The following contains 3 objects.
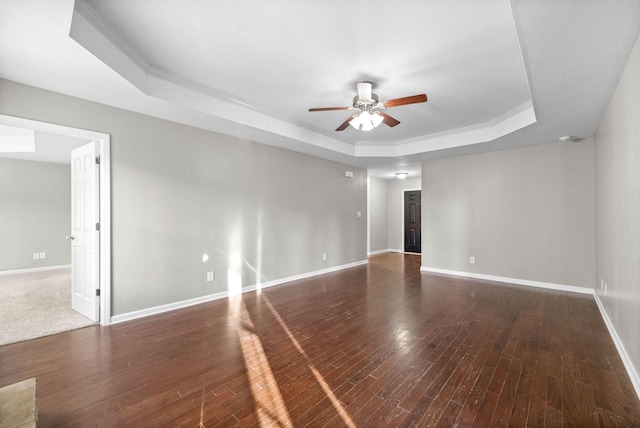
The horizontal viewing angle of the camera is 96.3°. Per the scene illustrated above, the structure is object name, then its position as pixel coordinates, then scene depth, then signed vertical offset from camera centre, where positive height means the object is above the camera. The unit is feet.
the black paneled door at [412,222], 29.66 -0.91
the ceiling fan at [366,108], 10.22 +3.82
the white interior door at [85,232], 10.72 -0.61
